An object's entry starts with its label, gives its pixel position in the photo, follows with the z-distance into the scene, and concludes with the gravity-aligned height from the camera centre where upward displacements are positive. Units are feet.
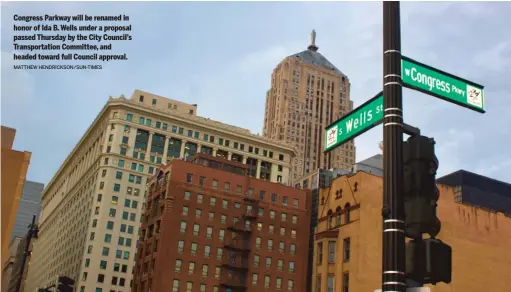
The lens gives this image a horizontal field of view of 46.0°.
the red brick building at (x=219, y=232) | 295.89 +59.23
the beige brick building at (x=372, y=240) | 188.55 +40.65
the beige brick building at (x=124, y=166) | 375.86 +120.89
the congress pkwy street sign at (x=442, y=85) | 27.22 +12.85
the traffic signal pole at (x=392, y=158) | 22.67 +7.89
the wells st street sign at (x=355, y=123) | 28.50 +11.42
